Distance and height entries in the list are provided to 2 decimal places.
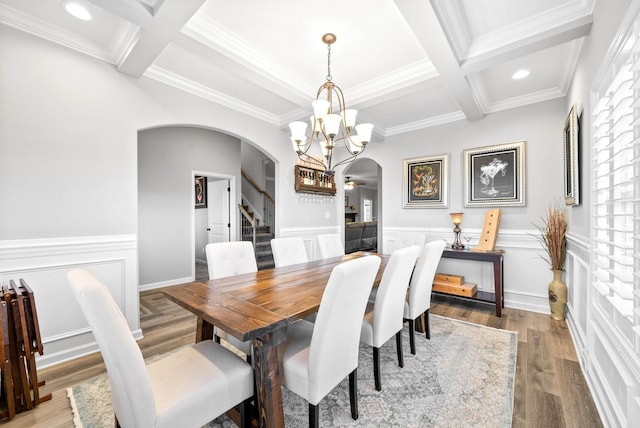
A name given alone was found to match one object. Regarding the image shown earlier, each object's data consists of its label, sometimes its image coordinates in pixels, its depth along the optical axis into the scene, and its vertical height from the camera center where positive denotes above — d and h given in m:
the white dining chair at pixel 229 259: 2.17 -0.39
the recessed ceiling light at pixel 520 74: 2.72 +1.36
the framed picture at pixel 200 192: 6.53 +0.49
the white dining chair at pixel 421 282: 2.14 -0.57
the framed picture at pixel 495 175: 3.37 +0.45
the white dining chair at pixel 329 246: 3.22 -0.42
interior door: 5.86 +0.03
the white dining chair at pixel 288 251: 2.73 -0.40
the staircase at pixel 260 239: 5.53 -0.59
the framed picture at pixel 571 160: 2.26 +0.44
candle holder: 3.52 -0.24
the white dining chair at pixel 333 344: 1.23 -0.65
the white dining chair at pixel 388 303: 1.71 -0.60
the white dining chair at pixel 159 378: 0.94 -0.71
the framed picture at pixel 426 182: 3.92 +0.43
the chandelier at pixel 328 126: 2.11 +0.69
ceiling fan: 10.78 +1.17
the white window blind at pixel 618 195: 1.10 +0.08
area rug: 1.54 -1.15
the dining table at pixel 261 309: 1.24 -0.49
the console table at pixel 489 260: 3.09 -0.57
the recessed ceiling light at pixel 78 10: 1.87 +1.41
